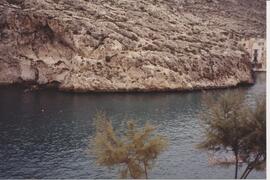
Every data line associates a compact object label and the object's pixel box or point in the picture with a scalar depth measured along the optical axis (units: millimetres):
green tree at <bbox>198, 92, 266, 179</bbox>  22109
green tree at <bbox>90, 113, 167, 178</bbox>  22734
